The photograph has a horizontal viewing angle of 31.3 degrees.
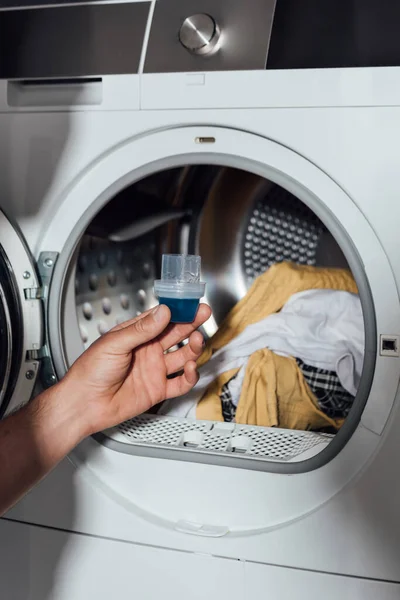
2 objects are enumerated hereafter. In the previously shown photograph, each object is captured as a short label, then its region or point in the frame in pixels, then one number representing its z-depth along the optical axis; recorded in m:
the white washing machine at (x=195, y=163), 0.92
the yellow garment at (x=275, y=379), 1.16
